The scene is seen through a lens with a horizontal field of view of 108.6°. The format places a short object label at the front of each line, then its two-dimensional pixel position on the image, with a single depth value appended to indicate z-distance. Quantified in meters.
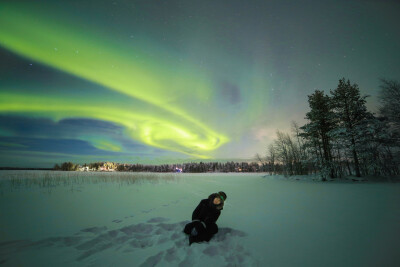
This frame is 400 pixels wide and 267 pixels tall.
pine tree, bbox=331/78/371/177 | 16.55
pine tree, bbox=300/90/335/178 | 19.09
